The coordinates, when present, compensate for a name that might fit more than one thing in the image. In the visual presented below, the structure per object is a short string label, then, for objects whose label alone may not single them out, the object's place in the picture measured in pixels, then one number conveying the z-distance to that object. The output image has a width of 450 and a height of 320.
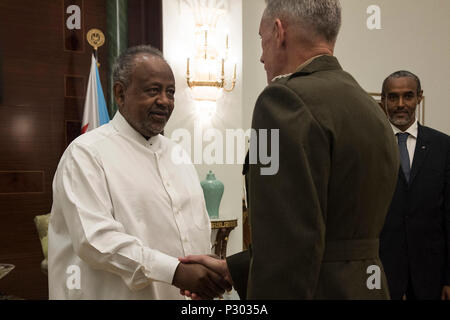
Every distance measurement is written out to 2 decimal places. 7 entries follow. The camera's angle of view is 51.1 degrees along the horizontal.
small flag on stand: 4.25
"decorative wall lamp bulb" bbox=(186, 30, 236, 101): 4.69
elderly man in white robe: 1.87
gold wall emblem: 4.55
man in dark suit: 2.68
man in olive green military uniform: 1.27
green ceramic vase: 4.49
